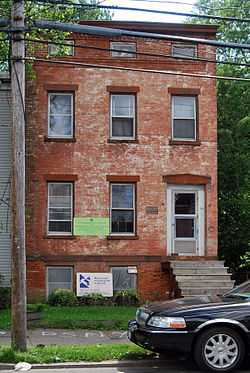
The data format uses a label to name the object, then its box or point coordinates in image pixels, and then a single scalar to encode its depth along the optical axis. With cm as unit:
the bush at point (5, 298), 1855
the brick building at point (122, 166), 2041
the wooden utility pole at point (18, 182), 1128
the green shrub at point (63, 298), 1914
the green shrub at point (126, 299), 1933
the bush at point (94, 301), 1941
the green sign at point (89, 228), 2042
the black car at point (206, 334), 998
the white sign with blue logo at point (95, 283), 1986
